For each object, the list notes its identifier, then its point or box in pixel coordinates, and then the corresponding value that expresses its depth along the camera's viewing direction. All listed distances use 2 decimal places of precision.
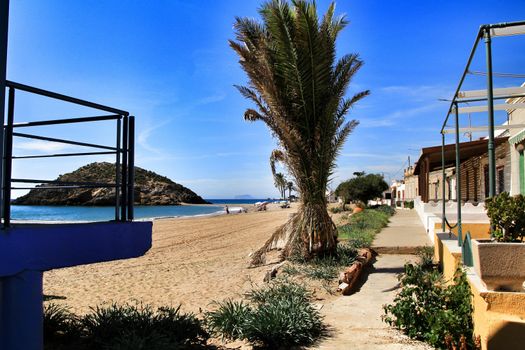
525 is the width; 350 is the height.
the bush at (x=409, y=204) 40.59
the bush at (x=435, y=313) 4.96
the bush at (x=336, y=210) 40.53
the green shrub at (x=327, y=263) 9.45
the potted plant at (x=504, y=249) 4.21
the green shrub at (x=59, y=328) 5.36
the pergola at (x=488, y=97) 4.93
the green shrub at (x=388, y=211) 29.80
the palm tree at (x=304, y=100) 10.46
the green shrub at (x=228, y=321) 5.95
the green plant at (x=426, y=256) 9.62
